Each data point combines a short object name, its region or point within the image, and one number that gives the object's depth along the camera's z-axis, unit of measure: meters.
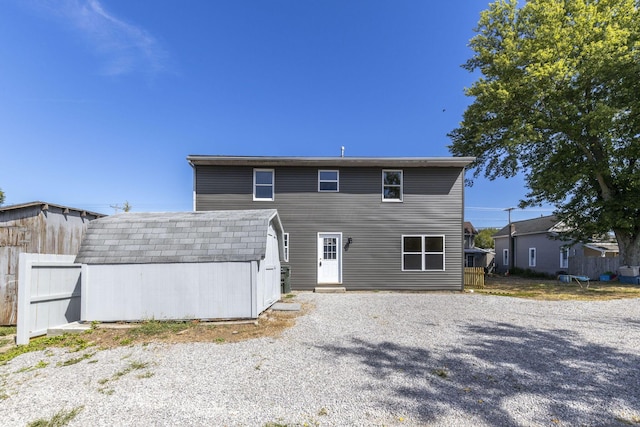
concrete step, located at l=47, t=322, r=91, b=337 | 6.14
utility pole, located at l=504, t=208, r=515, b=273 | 26.41
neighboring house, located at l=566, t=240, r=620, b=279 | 18.72
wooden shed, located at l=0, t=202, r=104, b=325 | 6.61
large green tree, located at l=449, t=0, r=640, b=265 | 14.40
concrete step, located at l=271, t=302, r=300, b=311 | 8.15
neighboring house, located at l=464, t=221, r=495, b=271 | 28.07
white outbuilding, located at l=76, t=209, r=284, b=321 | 6.78
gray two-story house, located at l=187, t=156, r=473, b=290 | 12.29
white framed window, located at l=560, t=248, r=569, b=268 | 21.10
